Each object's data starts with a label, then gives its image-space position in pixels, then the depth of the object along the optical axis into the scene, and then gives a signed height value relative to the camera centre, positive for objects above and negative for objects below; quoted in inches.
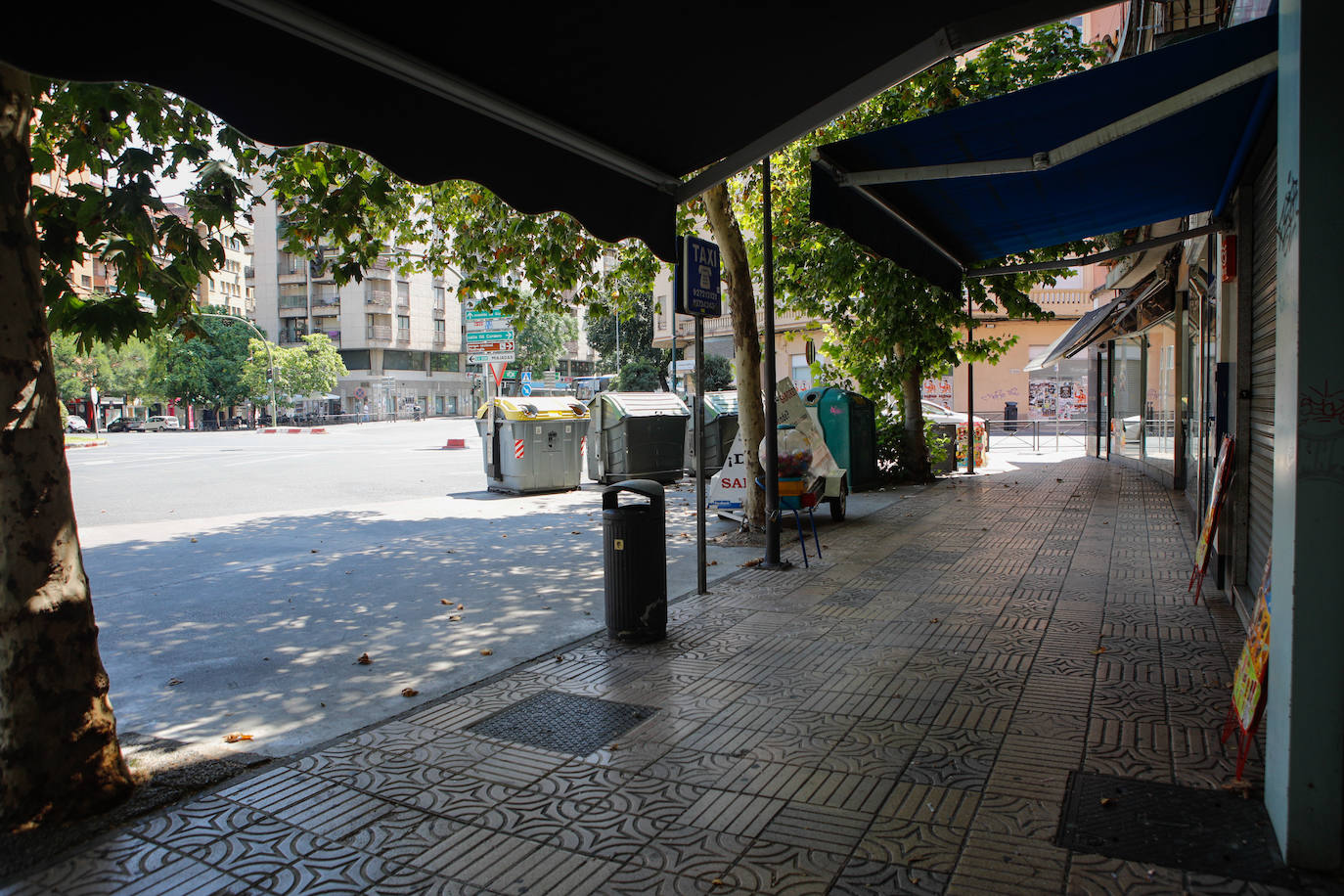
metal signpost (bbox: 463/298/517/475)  1110.6 +103.2
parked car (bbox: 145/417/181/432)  2489.1 -2.6
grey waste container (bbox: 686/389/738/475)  725.9 -15.0
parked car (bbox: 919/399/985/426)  1027.9 +0.1
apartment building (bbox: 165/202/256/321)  3198.8 +510.3
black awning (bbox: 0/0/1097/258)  118.1 +62.3
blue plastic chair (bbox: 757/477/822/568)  383.6 -38.6
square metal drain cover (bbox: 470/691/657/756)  170.1 -63.9
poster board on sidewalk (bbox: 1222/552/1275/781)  131.5 -43.0
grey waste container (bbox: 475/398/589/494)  617.6 -19.8
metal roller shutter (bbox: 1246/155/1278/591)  206.7 +10.0
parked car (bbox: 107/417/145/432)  2486.5 -9.4
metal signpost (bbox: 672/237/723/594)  284.8 +42.9
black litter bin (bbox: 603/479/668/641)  236.7 -41.0
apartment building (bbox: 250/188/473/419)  3038.9 +362.9
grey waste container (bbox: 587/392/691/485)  671.1 -16.8
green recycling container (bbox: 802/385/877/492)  591.2 -6.7
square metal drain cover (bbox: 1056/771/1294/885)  118.7 -62.5
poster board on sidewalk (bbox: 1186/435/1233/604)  243.8 -26.2
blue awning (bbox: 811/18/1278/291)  167.3 +63.8
